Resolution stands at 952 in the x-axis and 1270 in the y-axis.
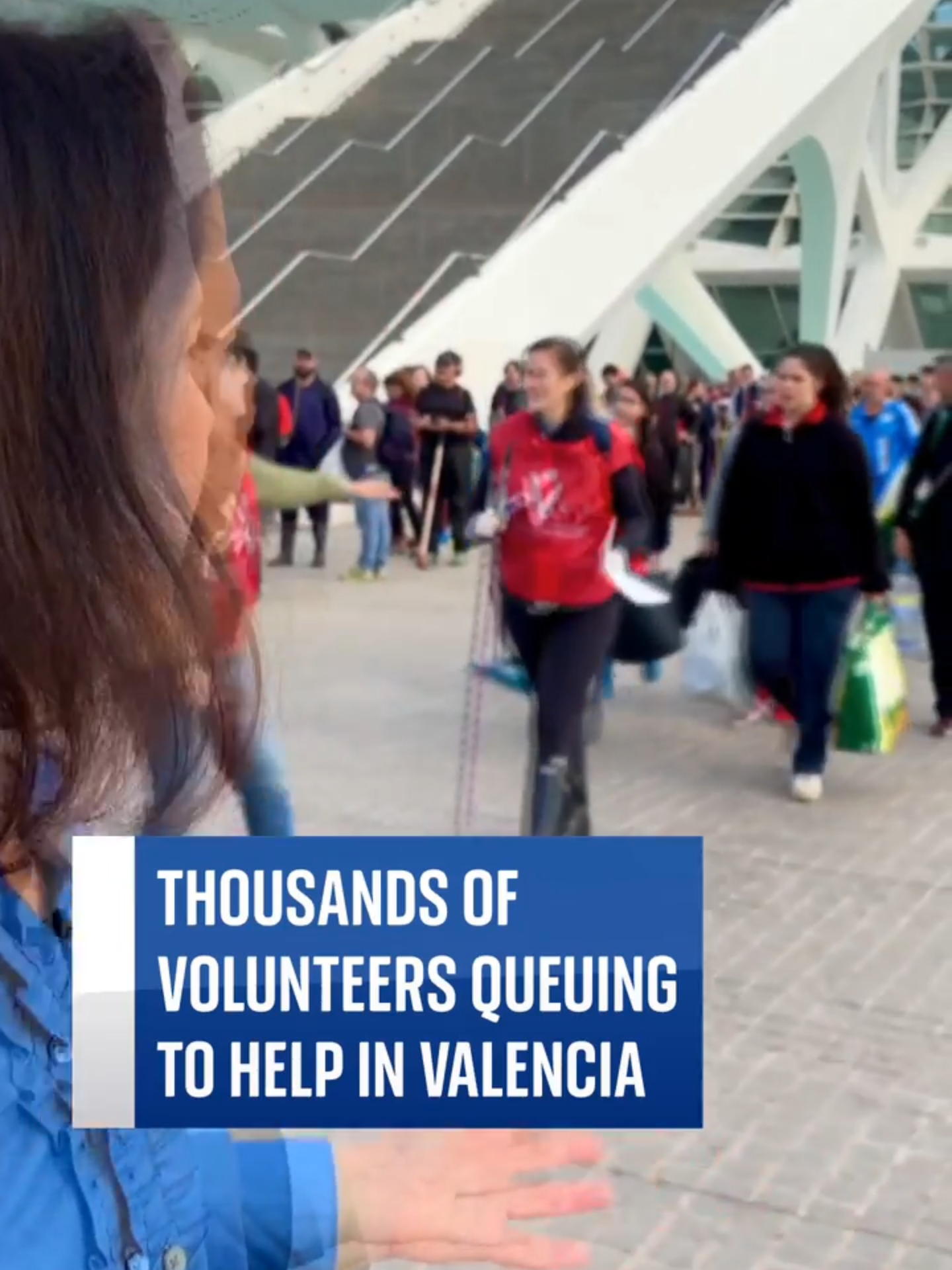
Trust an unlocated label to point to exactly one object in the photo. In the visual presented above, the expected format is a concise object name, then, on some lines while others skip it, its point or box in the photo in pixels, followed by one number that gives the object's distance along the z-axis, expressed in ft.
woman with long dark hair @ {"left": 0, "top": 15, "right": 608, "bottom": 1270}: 2.67
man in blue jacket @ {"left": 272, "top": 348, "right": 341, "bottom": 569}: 40.75
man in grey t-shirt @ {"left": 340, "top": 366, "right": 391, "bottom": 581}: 39.83
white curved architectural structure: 59.00
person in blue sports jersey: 32.27
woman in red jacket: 16.80
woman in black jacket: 19.77
